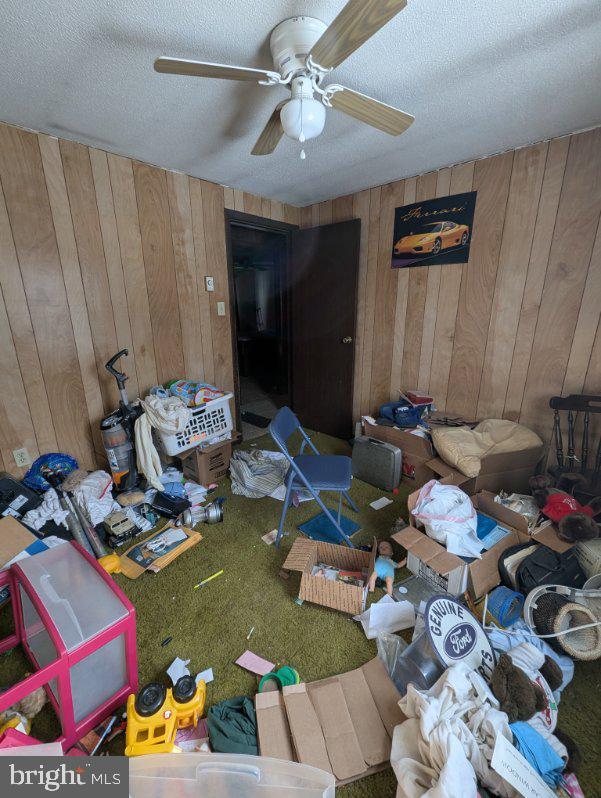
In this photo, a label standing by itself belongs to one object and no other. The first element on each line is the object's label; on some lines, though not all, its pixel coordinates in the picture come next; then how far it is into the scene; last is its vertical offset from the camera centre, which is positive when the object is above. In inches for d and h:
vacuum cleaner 87.6 -34.3
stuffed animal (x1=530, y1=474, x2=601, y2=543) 61.4 -38.8
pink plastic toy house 38.3 -37.6
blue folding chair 71.0 -35.7
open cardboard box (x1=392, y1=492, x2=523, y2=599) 60.2 -45.7
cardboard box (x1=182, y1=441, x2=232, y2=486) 98.3 -46.0
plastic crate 92.0 -34.3
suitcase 96.3 -44.9
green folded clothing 41.1 -52.0
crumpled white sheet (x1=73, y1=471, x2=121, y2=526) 80.1 -45.4
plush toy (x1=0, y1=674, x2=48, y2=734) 41.8 -51.0
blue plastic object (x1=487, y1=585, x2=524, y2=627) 56.6 -49.8
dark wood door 121.3 -6.3
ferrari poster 94.3 +21.5
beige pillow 81.9 -33.4
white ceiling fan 36.4 +29.7
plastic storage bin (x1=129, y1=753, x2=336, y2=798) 30.9 -42.4
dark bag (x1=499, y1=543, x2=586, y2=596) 58.4 -45.0
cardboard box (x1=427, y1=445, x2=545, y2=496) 82.3 -40.6
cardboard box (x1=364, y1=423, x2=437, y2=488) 93.8 -40.7
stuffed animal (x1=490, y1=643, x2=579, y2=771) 40.9 -48.3
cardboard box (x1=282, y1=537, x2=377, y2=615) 59.1 -49.1
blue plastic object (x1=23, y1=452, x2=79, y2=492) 82.3 -40.0
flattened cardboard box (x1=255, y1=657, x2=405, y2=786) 39.7 -51.2
